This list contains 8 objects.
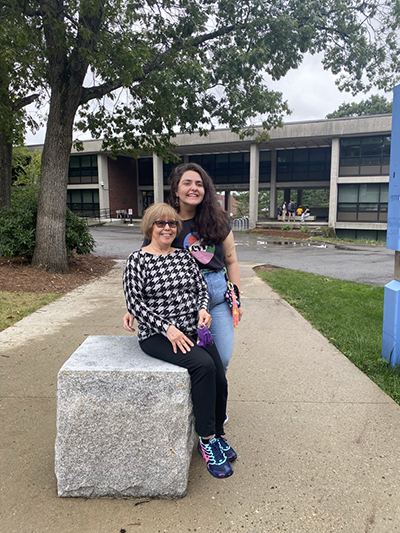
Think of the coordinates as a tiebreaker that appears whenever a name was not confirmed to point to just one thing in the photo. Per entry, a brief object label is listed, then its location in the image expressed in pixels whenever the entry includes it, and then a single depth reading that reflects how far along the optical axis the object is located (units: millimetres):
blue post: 3615
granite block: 2137
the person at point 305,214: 28416
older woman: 2250
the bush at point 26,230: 8797
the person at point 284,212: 29141
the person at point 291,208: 29031
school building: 25922
